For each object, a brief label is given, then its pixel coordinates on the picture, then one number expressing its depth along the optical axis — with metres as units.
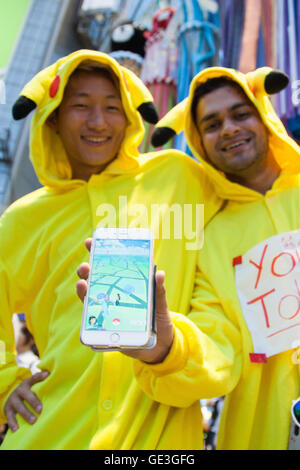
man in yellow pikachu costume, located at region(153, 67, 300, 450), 1.19
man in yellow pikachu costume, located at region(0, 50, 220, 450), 1.11
